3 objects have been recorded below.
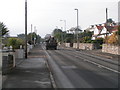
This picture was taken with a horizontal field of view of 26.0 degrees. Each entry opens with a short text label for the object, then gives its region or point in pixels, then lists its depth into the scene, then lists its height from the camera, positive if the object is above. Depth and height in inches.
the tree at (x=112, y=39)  1884.4 +27.2
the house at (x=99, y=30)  4307.6 +229.0
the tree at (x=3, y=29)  1199.2 +64.7
